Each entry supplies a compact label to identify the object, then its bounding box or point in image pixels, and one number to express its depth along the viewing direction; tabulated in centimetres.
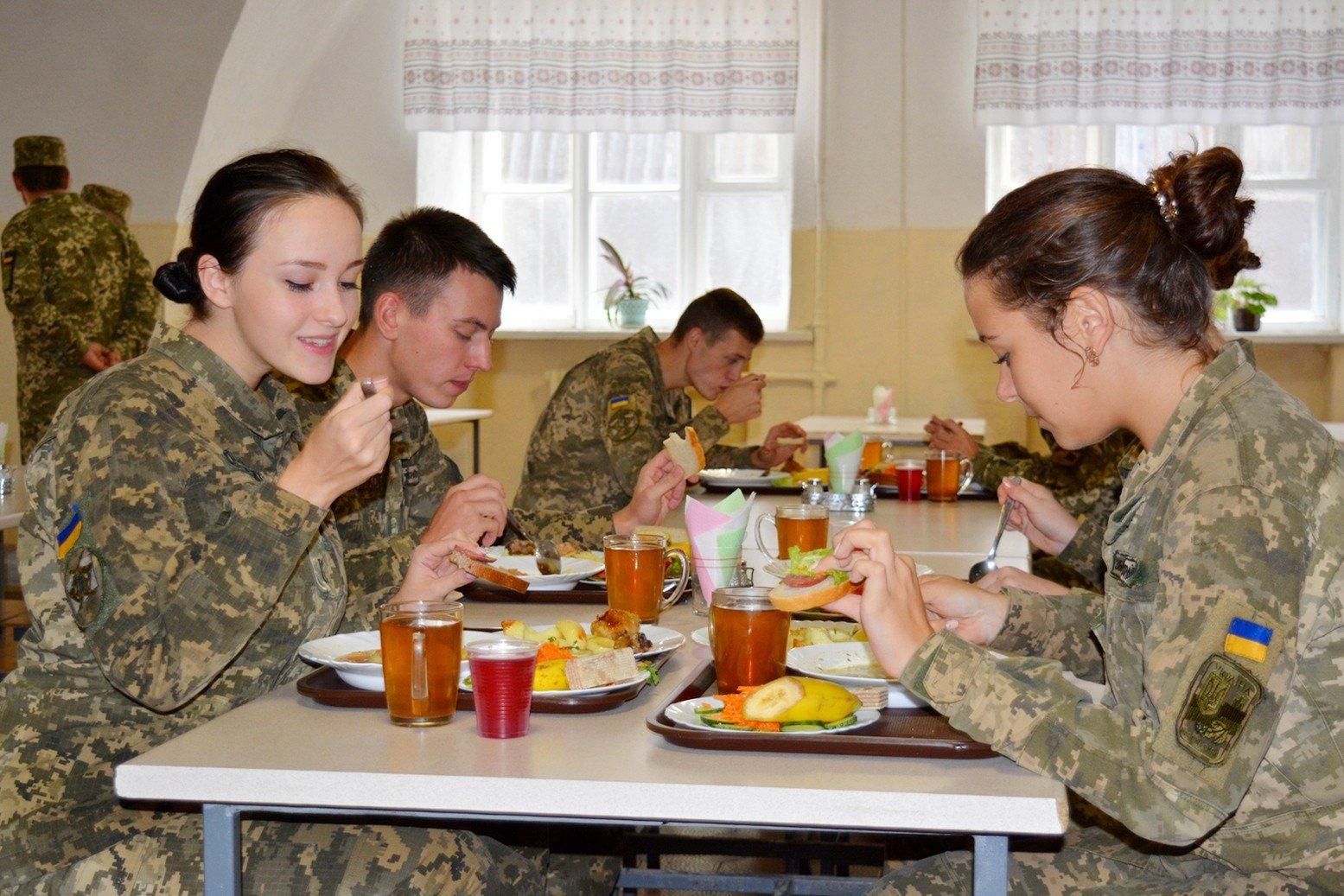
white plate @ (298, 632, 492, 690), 149
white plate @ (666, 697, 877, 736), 133
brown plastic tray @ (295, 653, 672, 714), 142
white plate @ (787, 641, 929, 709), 146
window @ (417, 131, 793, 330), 718
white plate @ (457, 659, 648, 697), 143
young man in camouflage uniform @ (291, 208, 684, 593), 260
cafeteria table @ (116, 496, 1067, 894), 116
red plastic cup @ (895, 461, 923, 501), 348
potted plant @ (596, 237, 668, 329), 696
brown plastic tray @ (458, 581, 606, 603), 211
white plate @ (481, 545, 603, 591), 215
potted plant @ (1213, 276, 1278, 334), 645
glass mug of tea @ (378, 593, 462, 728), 137
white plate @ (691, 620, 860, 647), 180
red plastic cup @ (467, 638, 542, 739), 133
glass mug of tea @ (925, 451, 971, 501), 345
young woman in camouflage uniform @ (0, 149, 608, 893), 145
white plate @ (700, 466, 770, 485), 372
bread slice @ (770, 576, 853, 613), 145
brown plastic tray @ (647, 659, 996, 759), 127
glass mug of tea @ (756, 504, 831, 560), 233
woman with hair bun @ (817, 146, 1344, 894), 120
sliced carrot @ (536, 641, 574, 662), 153
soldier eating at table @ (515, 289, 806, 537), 359
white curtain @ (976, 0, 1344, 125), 638
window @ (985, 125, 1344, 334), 670
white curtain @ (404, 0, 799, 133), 677
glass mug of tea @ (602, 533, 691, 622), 190
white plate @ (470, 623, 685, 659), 162
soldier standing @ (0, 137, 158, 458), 530
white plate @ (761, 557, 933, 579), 203
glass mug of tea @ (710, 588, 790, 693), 151
